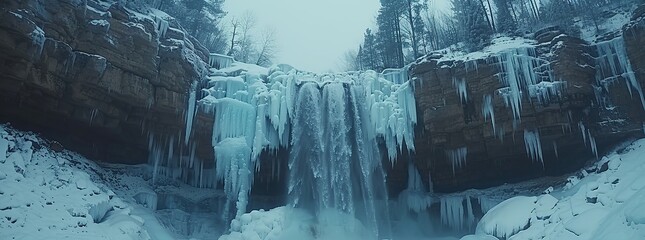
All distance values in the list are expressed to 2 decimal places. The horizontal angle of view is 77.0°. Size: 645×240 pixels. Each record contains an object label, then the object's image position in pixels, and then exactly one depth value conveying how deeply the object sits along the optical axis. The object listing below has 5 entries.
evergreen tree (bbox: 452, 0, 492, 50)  19.26
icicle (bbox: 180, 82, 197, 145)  15.41
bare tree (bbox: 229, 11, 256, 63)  30.84
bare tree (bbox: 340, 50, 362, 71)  33.56
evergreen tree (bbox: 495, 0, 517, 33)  20.20
